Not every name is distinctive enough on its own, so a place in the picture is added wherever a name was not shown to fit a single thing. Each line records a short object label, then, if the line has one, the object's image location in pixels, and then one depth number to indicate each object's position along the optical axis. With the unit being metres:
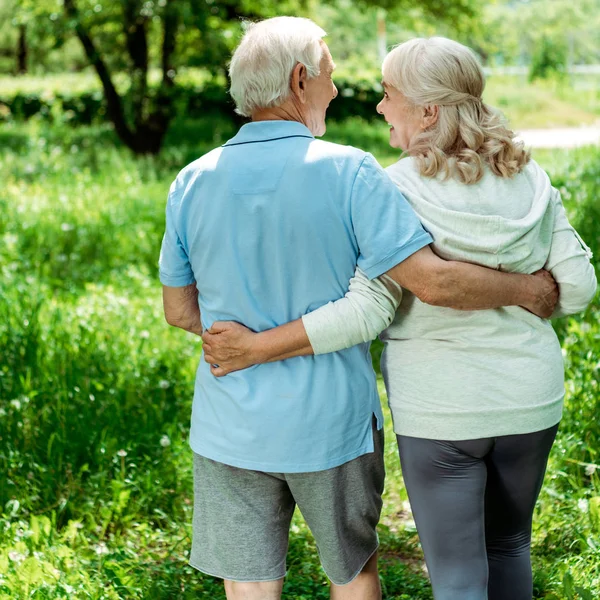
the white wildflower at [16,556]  3.21
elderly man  2.06
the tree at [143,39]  12.20
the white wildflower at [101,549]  3.39
